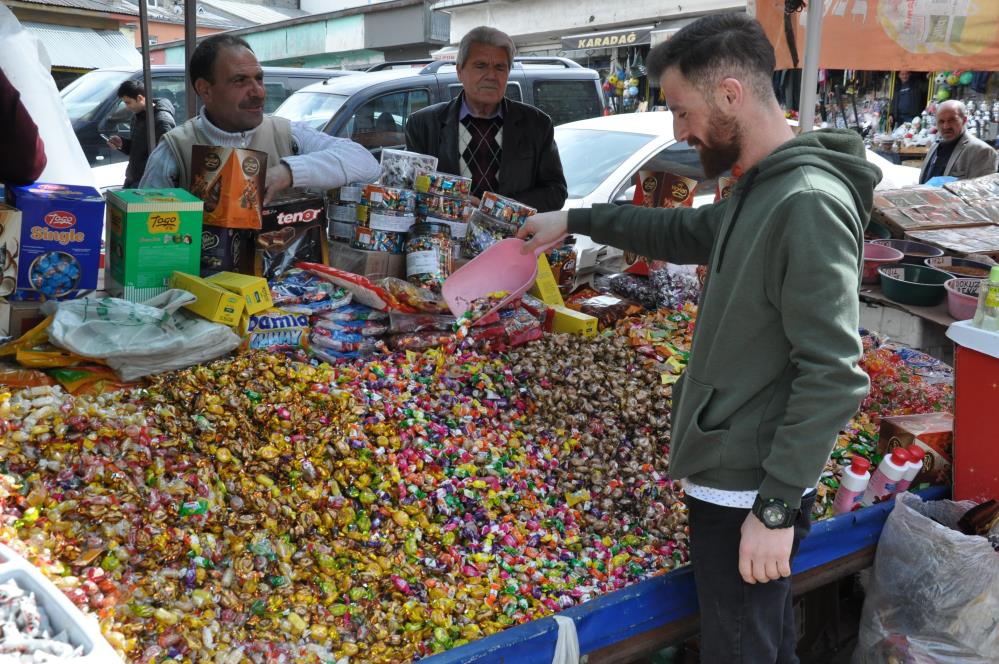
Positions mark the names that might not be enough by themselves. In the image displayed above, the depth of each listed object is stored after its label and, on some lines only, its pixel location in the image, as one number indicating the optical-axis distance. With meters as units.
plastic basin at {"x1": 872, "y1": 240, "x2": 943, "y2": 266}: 4.69
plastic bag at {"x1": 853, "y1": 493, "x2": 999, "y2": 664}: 2.35
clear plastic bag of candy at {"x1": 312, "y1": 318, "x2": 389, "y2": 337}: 2.84
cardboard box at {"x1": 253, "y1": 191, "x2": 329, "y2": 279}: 2.94
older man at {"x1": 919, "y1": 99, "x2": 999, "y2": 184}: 7.66
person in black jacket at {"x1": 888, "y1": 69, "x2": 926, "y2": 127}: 12.18
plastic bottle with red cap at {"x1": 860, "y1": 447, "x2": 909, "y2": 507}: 2.68
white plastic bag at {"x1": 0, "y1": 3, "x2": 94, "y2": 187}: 4.31
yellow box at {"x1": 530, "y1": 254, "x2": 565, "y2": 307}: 3.36
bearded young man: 1.47
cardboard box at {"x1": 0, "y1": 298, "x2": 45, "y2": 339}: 2.45
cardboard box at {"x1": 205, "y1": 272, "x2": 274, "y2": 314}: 2.59
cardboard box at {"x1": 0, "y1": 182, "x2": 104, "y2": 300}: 2.41
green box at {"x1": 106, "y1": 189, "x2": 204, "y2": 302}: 2.55
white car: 5.55
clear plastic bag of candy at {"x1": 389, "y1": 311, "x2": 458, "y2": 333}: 2.95
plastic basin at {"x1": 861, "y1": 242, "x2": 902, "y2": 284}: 4.51
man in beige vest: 2.97
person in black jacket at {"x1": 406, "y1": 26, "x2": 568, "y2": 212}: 3.85
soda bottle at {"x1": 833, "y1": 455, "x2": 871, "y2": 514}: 2.57
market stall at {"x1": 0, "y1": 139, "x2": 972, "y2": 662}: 1.92
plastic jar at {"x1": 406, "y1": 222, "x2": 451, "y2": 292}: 3.09
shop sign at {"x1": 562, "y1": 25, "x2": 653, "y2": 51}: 17.02
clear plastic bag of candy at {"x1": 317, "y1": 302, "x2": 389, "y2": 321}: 2.88
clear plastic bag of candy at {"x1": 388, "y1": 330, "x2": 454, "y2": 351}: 2.92
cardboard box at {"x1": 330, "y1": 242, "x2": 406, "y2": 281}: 3.14
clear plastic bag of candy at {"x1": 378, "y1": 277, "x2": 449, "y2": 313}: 2.96
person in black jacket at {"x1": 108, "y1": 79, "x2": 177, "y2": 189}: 6.53
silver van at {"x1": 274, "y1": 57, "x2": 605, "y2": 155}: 7.11
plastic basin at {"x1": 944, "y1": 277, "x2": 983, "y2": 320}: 3.80
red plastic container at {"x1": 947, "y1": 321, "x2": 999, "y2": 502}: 2.64
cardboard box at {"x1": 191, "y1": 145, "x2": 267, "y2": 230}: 2.65
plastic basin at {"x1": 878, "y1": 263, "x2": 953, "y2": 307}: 4.11
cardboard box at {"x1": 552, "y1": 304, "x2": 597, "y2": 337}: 3.26
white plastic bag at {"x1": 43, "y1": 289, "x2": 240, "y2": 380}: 2.32
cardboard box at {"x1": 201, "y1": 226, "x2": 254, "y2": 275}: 2.77
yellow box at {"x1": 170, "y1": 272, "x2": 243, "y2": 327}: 2.54
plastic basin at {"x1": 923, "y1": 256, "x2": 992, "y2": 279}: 4.46
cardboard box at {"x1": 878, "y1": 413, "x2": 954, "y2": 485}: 2.84
